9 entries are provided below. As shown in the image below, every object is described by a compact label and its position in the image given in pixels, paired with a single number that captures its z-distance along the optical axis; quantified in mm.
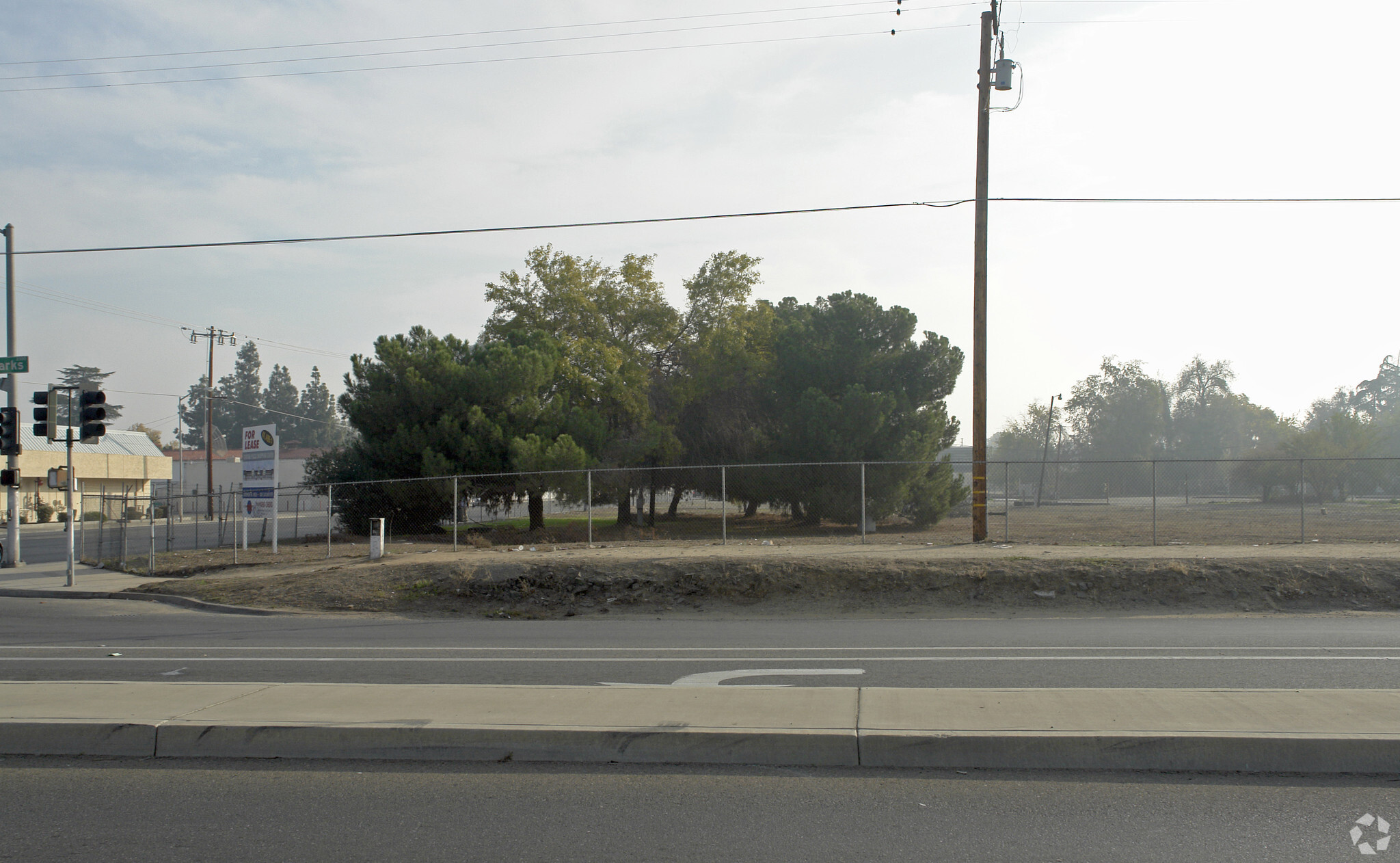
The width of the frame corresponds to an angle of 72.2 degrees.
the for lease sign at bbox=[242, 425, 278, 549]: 23047
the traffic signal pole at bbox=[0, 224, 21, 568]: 23828
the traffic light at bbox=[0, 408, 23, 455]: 21172
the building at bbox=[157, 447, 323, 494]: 87938
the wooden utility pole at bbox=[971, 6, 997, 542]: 20391
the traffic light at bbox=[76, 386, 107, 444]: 18828
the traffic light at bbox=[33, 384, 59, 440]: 19516
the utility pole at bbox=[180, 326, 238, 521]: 54438
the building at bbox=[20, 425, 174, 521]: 60031
